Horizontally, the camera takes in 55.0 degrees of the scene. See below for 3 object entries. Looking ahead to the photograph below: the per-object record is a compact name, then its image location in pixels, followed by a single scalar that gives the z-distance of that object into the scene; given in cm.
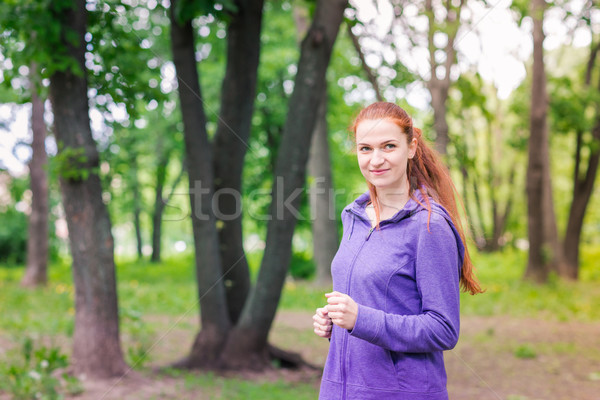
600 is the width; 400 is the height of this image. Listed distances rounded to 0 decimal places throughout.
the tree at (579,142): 1318
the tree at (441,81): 898
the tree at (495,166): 2442
